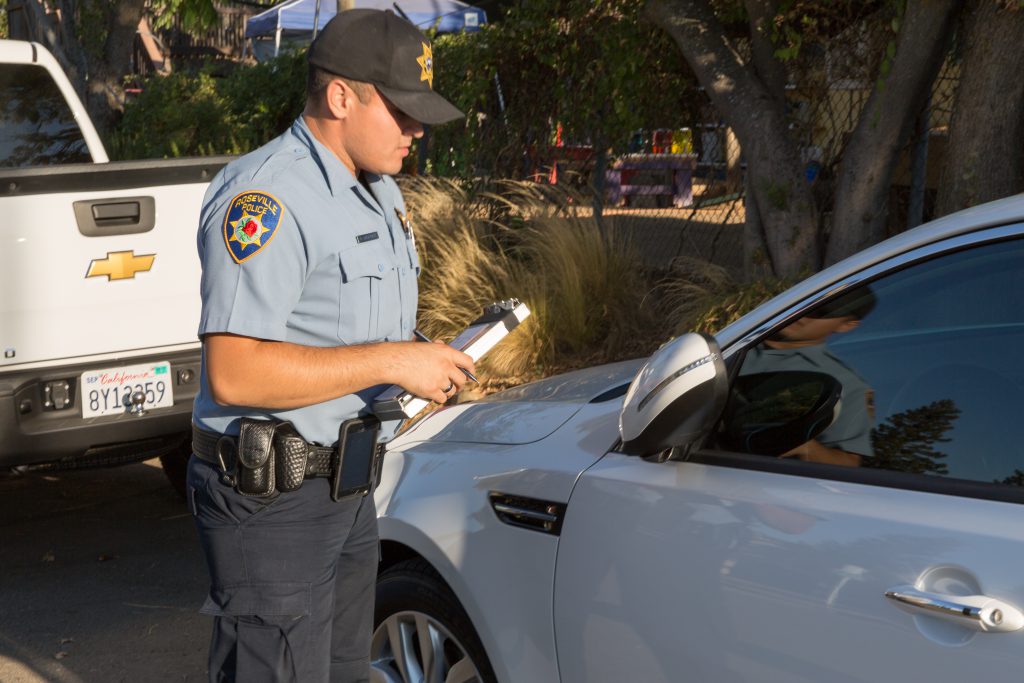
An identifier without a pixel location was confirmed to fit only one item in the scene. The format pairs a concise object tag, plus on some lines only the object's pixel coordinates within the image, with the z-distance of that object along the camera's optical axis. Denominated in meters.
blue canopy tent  18.39
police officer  2.48
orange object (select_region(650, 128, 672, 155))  9.25
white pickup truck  4.75
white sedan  2.13
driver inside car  2.46
